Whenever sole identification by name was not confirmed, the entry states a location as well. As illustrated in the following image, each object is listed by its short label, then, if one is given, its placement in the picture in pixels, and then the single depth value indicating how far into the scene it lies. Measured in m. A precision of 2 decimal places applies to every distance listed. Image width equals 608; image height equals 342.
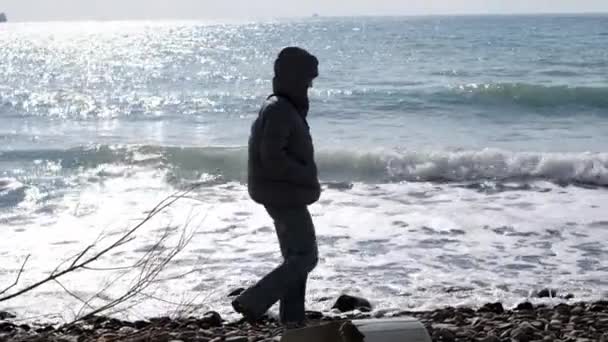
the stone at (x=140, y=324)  6.26
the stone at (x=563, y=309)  6.36
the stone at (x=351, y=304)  6.77
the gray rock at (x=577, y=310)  6.34
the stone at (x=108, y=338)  4.85
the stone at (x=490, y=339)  5.23
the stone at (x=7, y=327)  6.36
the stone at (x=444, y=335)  5.13
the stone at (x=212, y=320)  6.29
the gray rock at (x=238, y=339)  5.42
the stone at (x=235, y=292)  7.18
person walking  4.72
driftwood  2.88
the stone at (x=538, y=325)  5.70
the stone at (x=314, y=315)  6.51
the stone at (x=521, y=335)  5.33
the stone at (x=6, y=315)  6.75
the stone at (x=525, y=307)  6.68
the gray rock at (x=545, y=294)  7.14
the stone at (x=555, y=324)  5.76
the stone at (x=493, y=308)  6.56
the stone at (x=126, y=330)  5.89
